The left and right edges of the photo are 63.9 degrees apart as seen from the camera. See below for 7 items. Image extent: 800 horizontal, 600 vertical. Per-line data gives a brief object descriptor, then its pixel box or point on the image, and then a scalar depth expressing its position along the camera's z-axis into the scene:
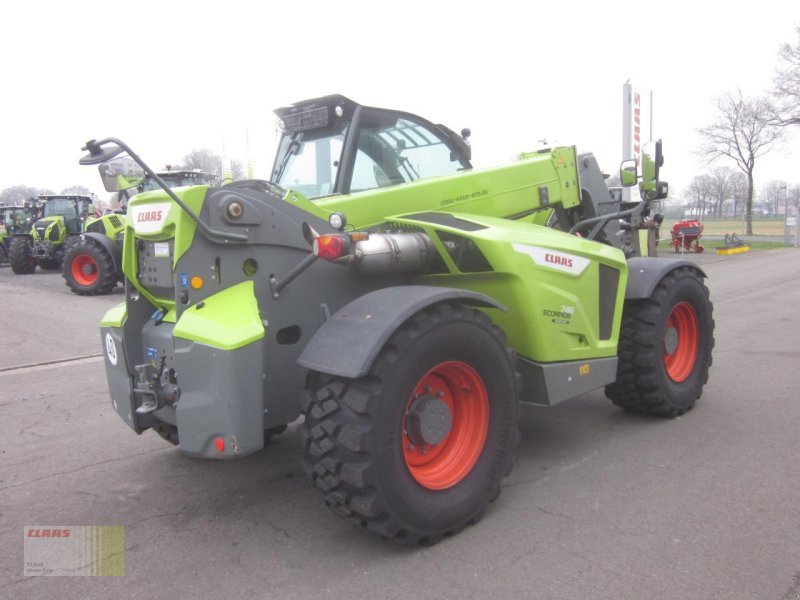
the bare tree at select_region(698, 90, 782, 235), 32.16
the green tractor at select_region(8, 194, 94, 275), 20.31
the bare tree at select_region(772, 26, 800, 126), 29.02
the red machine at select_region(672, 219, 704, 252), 24.23
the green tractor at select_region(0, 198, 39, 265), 22.81
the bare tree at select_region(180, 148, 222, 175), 34.25
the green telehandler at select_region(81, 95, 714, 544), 2.97
